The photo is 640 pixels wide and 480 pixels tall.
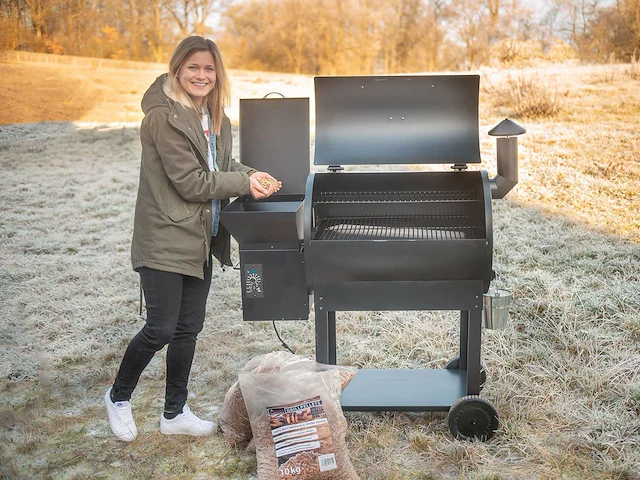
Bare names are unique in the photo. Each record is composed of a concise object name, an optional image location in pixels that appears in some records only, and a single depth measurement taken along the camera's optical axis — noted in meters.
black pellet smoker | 2.72
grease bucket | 2.82
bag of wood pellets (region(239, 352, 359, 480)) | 2.52
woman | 2.55
